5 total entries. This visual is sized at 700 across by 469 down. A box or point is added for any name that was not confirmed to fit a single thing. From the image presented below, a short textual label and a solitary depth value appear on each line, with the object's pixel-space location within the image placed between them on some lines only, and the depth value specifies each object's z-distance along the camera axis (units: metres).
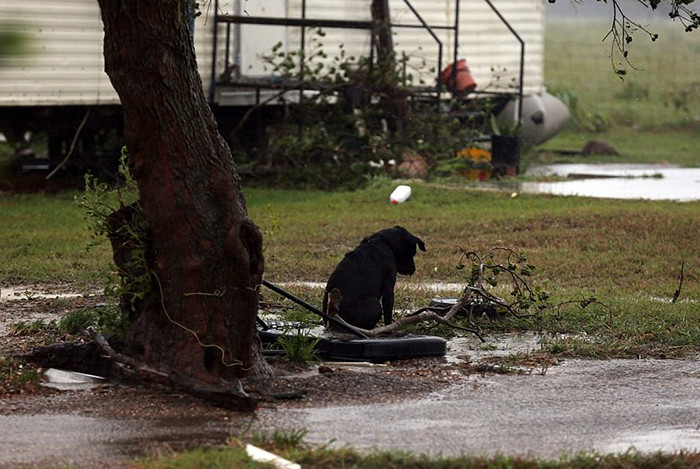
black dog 14.88
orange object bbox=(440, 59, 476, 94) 40.44
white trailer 31.77
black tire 14.36
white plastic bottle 30.81
